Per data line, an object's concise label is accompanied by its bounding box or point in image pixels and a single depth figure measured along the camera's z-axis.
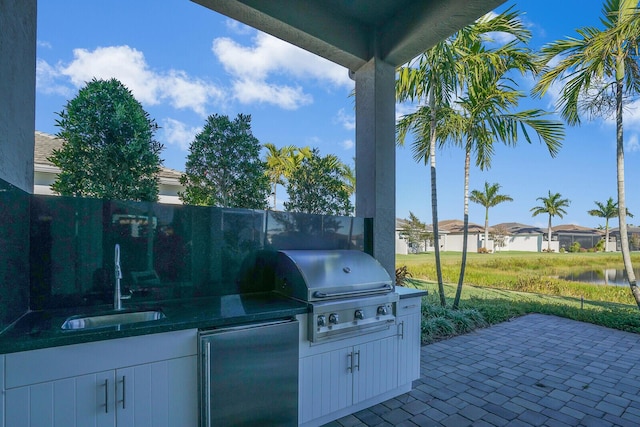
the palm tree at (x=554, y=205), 24.80
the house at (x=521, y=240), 24.48
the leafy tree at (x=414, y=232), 17.27
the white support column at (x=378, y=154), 3.21
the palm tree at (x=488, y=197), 19.94
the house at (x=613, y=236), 21.21
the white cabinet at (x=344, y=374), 2.17
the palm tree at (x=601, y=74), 4.62
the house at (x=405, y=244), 17.12
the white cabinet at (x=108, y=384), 1.37
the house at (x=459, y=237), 21.34
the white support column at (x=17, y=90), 1.47
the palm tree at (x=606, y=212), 21.20
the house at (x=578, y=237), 24.53
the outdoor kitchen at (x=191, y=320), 1.49
